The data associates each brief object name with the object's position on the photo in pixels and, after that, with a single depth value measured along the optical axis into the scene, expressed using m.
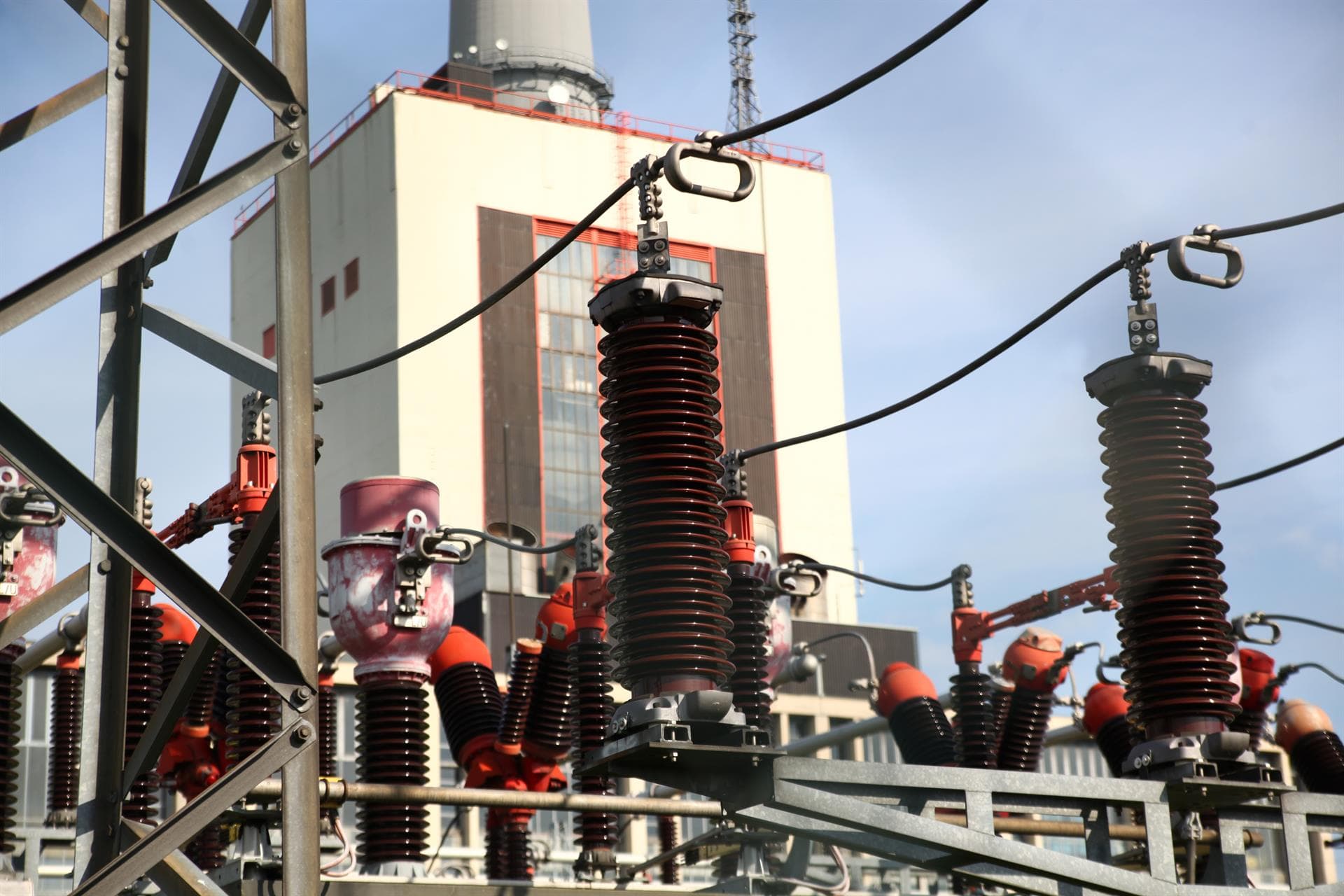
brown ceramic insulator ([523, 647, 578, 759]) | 12.93
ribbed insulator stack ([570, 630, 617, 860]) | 12.22
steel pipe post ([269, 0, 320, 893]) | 6.06
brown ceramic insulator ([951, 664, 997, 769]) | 14.21
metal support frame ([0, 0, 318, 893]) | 5.92
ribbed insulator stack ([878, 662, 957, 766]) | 14.98
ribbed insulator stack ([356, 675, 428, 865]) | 11.26
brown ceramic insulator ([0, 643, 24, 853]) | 11.51
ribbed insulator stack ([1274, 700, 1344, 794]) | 16.44
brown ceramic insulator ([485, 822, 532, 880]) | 13.34
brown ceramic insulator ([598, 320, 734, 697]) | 7.14
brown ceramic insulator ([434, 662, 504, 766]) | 13.41
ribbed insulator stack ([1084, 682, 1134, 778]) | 15.16
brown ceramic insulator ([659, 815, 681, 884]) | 15.86
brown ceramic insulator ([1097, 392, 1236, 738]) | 7.85
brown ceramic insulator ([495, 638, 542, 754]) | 13.12
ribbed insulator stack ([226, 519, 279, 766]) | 10.06
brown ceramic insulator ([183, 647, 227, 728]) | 12.73
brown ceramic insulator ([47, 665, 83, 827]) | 13.29
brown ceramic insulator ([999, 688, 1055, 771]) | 15.14
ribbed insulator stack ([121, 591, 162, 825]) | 10.49
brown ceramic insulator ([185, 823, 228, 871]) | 12.19
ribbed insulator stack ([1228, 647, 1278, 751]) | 15.31
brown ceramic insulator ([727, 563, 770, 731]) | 10.83
